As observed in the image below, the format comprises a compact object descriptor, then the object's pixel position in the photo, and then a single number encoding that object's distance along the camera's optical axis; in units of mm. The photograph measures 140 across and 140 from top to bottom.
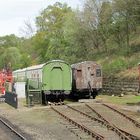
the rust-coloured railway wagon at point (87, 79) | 37188
